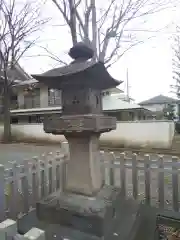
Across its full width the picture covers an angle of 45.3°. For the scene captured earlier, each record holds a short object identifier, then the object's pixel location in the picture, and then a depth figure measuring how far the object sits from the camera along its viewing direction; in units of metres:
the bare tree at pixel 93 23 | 9.62
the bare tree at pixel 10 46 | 14.26
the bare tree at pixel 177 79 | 21.06
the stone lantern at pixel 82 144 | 3.04
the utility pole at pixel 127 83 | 28.95
